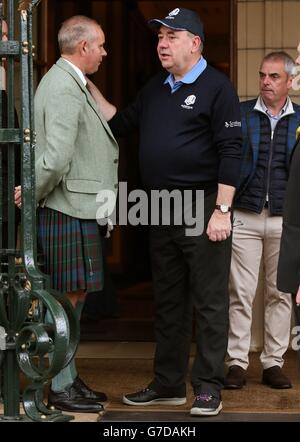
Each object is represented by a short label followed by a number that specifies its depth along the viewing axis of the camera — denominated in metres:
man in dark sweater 10.53
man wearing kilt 10.49
